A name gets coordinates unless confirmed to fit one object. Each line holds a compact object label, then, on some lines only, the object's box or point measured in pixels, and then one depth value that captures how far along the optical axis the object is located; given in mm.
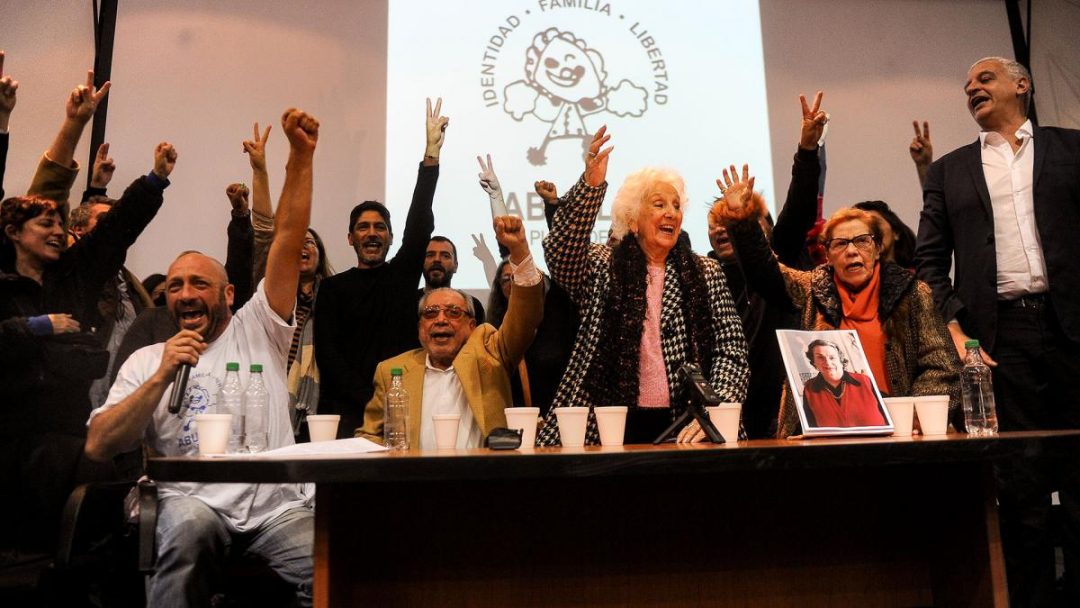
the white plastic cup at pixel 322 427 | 2068
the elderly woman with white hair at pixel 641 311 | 2479
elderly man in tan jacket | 2730
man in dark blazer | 2635
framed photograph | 2002
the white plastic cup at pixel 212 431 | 1772
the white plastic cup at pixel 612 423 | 1953
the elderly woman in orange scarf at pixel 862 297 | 2463
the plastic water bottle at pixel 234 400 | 2246
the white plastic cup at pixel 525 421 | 2025
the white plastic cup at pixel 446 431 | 2025
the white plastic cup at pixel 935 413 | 1984
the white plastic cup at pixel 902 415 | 2023
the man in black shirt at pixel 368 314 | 3257
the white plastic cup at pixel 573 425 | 1942
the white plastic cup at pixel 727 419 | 1993
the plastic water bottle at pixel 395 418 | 2369
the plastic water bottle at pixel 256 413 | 2232
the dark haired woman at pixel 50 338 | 2430
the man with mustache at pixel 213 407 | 2178
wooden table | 1817
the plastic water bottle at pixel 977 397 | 2207
